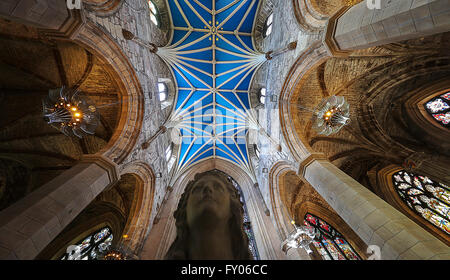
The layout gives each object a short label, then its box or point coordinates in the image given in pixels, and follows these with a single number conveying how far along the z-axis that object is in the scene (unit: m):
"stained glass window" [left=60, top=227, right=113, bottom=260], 6.88
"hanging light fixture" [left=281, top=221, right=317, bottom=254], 5.14
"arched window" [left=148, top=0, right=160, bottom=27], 8.27
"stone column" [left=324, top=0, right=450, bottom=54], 2.26
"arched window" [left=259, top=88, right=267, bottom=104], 10.24
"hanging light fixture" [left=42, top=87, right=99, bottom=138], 3.83
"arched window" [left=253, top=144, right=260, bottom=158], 10.78
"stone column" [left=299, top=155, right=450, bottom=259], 2.20
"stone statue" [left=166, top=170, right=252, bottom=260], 1.43
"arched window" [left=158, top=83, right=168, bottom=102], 9.26
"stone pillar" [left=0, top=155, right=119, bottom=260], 2.31
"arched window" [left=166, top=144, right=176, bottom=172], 9.81
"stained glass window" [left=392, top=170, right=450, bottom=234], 6.61
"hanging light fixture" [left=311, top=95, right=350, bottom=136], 4.39
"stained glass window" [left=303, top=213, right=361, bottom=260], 7.13
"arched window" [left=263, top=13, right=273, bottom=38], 9.25
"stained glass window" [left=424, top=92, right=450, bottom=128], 7.15
